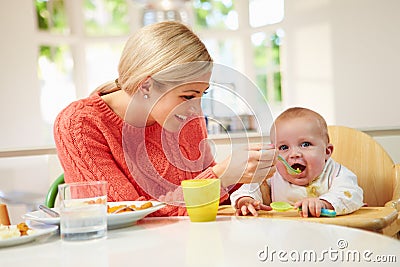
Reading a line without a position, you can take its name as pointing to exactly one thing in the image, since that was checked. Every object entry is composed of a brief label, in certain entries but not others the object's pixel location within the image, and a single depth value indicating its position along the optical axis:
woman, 1.18
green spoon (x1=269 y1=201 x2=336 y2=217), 1.20
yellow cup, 1.04
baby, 1.58
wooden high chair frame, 1.79
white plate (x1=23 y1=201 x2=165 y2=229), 1.00
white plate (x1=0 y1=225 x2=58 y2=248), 0.90
